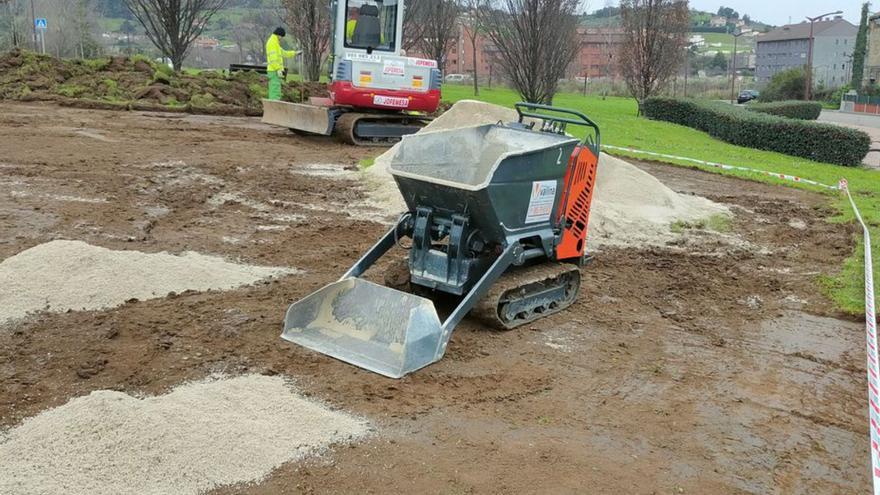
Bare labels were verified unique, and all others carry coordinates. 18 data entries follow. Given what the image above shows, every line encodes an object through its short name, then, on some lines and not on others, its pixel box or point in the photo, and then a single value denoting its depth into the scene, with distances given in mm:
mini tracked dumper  5863
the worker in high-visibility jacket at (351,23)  15773
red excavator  15688
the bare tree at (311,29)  27766
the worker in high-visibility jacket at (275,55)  17641
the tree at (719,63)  111438
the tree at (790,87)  55531
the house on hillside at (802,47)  89500
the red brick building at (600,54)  67875
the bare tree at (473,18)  33750
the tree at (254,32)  53406
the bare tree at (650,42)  31406
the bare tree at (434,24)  33375
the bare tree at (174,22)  25314
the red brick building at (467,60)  54719
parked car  60812
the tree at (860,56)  60256
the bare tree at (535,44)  22391
